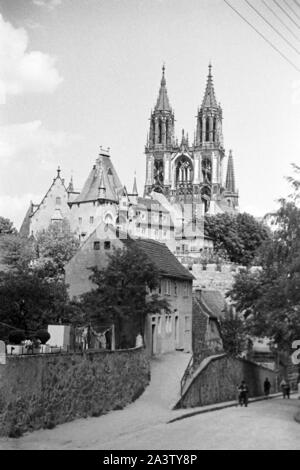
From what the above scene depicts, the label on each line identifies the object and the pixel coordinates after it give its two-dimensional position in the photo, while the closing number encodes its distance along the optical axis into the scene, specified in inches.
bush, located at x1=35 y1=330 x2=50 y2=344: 1161.4
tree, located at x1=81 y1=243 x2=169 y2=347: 1658.5
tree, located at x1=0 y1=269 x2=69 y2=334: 1539.1
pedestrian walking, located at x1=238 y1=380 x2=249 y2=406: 1528.1
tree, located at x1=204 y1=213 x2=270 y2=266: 4980.3
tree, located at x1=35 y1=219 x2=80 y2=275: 3447.3
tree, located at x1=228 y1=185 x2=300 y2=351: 1339.8
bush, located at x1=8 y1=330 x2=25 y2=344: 1077.1
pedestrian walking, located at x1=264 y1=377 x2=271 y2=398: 1936.4
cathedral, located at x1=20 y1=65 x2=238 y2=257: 4808.1
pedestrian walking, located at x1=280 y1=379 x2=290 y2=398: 1854.1
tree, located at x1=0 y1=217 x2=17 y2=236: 4334.2
